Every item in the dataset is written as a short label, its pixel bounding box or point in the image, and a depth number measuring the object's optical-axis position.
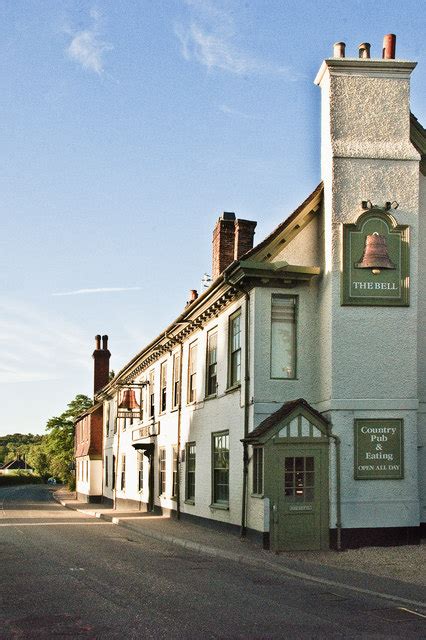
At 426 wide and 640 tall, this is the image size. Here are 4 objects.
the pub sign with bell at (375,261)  18.34
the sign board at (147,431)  32.19
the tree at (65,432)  79.31
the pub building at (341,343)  17.77
